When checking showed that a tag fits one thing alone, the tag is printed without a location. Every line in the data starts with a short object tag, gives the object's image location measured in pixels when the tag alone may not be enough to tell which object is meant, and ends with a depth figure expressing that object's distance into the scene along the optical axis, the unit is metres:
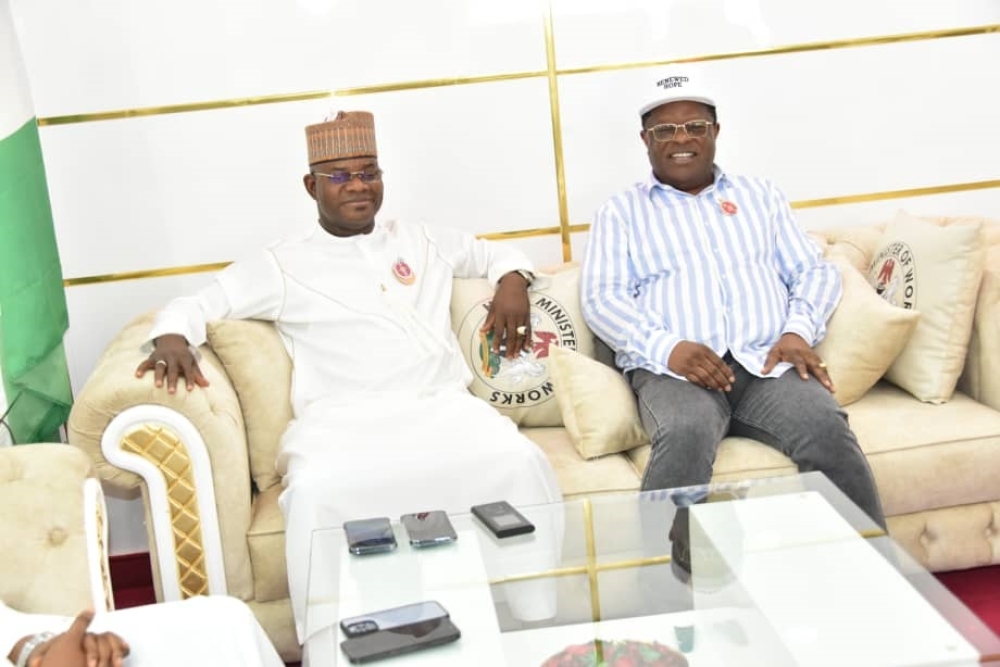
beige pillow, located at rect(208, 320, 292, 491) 2.98
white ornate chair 2.09
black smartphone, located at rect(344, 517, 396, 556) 2.19
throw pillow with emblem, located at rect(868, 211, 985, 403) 2.98
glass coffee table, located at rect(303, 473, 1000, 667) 1.83
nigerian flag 3.04
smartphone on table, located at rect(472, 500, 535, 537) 2.22
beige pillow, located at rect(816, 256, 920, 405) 2.94
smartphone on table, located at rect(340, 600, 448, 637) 1.91
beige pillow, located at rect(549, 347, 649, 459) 2.89
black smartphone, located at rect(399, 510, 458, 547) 2.20
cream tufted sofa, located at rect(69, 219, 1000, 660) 2.68
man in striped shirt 2.73
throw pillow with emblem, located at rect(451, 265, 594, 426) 3.15
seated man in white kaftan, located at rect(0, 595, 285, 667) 1.83
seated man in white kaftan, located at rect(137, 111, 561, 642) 2.68
